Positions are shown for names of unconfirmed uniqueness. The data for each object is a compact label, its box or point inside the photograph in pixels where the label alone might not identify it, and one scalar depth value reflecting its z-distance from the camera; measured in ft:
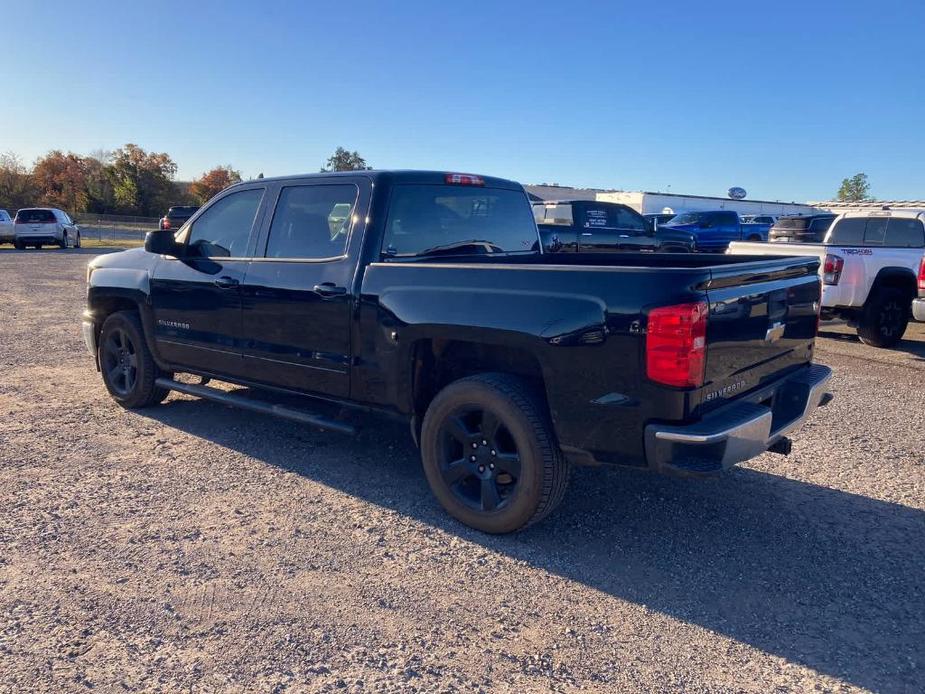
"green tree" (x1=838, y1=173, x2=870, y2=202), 347.77
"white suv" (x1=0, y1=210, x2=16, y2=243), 98.12
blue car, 79.83
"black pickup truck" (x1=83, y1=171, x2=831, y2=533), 10.58
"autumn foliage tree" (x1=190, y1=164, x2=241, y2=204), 236.43
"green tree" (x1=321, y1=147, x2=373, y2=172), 246.47
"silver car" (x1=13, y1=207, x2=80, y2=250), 96.27
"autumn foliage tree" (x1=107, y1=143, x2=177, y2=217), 205.77
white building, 183.01
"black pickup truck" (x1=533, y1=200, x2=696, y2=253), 52.70
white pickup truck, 29.37
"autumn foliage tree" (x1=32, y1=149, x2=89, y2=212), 204.23
